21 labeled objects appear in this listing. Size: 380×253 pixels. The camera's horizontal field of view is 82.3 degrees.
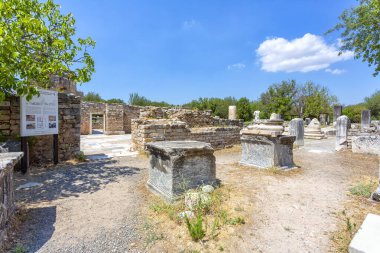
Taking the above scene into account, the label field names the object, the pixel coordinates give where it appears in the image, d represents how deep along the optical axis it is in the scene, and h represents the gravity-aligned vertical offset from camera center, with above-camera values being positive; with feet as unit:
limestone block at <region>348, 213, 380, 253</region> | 6.59 -3.78
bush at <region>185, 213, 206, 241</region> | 8.23 -4.14
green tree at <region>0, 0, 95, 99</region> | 12.84 +5.70
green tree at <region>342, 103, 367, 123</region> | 101.40 +4.00
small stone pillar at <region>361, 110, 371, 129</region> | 46.13 +0.83
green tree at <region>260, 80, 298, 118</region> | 109.50 +13.24
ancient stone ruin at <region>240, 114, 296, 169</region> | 18.67 -2.05
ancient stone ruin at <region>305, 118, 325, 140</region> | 46.90 -2.12
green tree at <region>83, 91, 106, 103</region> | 111.86 +13.59
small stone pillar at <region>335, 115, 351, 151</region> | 30.14 -1.34
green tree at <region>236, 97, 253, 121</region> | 109.50 +6.83
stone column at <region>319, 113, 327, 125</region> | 93.15 +1.48
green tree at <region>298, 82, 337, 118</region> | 107.14 +11.42
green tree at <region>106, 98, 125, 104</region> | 116.57 +12.17
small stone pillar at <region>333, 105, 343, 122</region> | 56.85 +3.25
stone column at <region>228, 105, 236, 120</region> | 52.75 +2.54
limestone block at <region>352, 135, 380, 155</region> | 26.67 -2.72
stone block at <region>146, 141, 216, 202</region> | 12.03 -2.65
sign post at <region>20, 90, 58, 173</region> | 17.15 +0.37
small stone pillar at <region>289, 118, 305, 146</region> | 35.46 -1.24
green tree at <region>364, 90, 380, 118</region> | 121.90 +9.99
